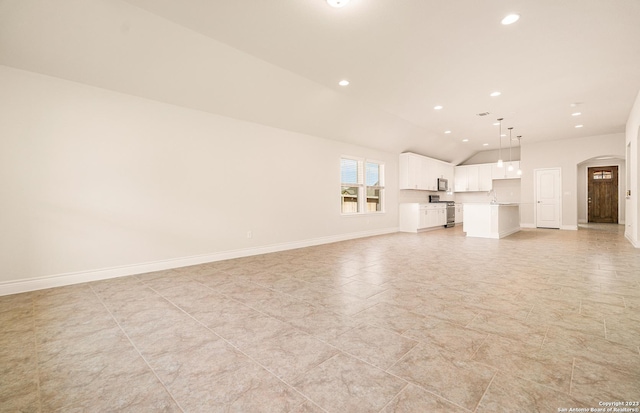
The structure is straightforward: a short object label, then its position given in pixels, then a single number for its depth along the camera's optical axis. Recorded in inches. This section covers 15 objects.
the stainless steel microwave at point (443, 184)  421.4
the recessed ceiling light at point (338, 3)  108.9
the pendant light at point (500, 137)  287.9
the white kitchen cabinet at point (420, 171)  367.6
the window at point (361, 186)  304.0
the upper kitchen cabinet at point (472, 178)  446.6
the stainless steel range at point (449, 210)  422.6
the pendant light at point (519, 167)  370.8
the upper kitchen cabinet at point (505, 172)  417.6
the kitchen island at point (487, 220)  286.8
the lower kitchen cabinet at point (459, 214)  458.9
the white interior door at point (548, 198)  377.4
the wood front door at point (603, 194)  439.2
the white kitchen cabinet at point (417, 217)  359.6
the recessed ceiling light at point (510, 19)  119.7
